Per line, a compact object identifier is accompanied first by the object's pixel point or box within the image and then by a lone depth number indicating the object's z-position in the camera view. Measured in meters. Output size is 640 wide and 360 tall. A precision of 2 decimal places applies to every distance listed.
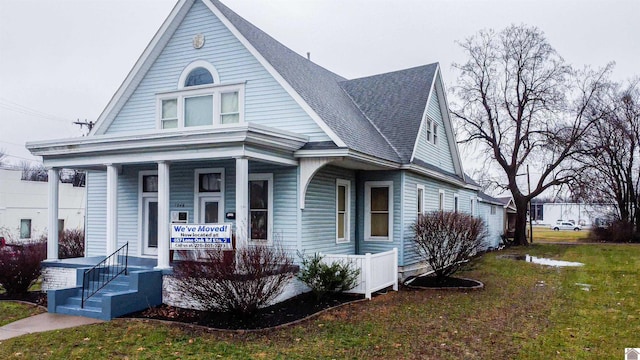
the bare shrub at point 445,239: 13.95
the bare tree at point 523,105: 31.42
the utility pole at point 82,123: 41.61
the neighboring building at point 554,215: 93.19
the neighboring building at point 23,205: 31.52
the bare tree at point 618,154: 34.12
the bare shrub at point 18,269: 12.73
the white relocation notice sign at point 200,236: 10.78
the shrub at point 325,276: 11.54
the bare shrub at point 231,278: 9.31
